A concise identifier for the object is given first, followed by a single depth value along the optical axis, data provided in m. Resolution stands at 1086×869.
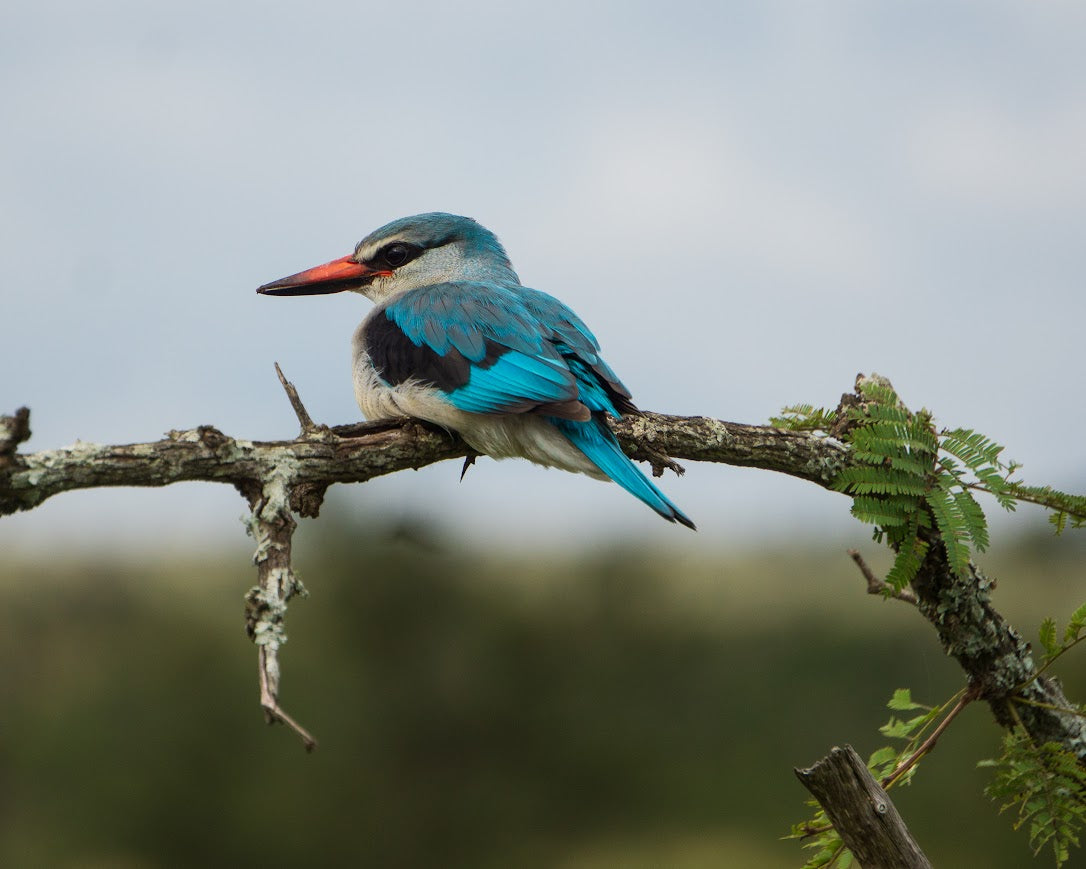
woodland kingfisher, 6.33
